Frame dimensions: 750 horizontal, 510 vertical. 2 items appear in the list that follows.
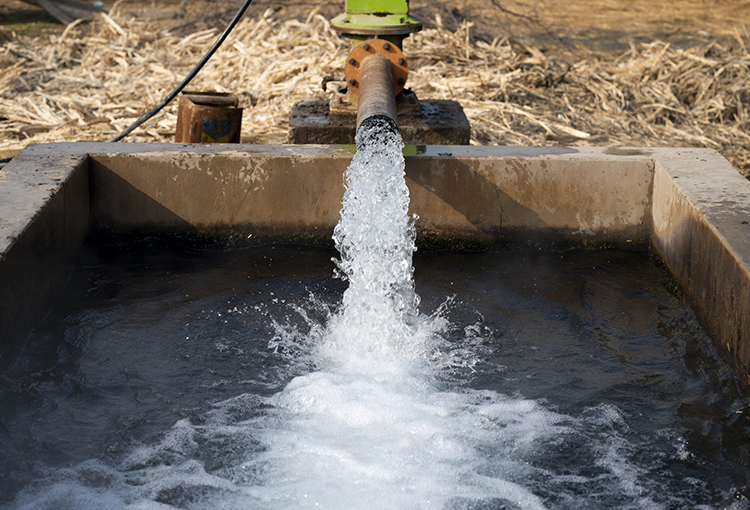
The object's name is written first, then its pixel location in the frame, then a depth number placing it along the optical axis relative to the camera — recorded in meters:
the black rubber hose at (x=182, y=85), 5.97
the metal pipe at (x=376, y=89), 4.18
